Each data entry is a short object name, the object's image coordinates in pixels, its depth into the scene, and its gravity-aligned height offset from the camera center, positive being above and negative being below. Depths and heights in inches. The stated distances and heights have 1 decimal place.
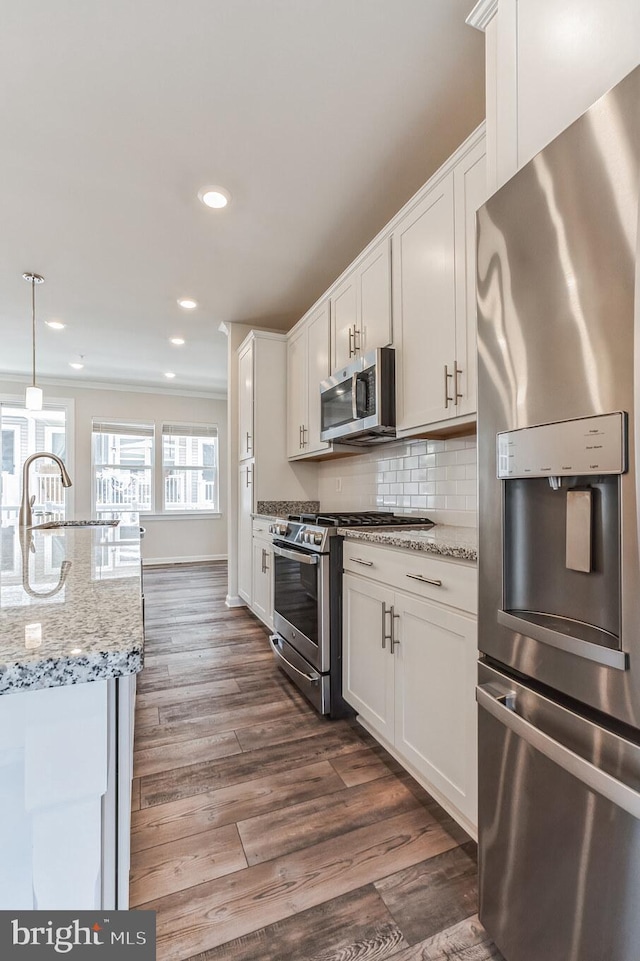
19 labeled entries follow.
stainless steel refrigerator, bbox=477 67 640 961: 28.6 -4.3
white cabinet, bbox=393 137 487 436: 65.2 +32.0
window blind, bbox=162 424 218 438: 256.1 +37.1
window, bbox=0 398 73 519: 226.5 +26.5
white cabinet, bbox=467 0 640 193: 35.2 +38.0
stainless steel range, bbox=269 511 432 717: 82.4 -22.1
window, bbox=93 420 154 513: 242.4 +15.2
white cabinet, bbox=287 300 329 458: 118.1 +32.7
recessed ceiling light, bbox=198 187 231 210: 91.4 +62.3
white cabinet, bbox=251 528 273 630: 122.9 -25.7
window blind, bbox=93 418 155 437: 242.1 +36.4
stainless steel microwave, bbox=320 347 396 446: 85.0 +19.2
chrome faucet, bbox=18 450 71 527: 90.6 -0.8
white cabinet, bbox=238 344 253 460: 146.6 +31.0
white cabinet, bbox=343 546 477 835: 52.3 -26.7
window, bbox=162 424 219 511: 255.4 +15.2
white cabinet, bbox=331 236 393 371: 87.7 +40.1
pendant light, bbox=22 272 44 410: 129.6 +29.7
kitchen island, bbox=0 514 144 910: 17.9 -11.1
